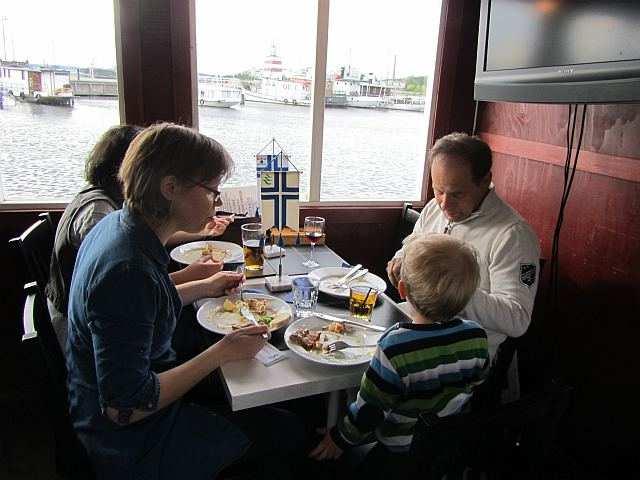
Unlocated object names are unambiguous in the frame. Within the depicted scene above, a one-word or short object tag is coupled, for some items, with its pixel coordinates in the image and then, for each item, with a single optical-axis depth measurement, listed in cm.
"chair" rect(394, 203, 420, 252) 253
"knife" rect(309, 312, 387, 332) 137
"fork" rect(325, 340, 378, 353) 125
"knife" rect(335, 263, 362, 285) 171
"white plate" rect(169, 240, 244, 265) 195
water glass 145
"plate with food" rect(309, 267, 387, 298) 163
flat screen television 139
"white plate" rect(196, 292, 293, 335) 135
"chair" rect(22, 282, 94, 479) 109
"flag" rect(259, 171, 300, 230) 192
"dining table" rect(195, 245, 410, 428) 108
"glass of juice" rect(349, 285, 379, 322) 145
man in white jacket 140
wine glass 217
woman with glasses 96
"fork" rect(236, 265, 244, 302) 156
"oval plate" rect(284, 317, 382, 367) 118
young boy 107
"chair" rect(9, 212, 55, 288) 145
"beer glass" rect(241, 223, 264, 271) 177
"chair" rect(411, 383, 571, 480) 84
